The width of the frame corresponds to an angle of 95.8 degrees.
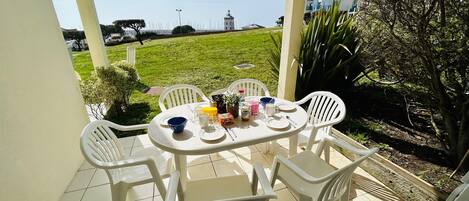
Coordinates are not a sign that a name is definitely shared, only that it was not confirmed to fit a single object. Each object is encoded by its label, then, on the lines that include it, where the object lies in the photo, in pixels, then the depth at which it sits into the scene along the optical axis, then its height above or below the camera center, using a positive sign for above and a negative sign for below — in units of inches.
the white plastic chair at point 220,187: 47.9 -38.8
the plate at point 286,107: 71.9 -26.9
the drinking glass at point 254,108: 68.1 -25.4
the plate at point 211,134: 55.3 -27.7
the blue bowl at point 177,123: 57.6 -26.2
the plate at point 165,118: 63.1 -27.3
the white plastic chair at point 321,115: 70.4 -31.6
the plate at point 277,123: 60.5 -27.4
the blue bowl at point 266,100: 74.9 -25.5
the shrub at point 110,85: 110.8 -29.9
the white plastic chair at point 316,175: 43.7 -37.8
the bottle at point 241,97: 69.1 -23.1
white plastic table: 52.7 -28.2
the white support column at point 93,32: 107.6 -2.3
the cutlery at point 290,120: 62.9 -27.8
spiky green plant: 110.6 -12.4
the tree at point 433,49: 60.4 -8.0
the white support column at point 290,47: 102.8 -11.1
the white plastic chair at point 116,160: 50.9 -33.5
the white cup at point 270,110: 68.0 -25.8
